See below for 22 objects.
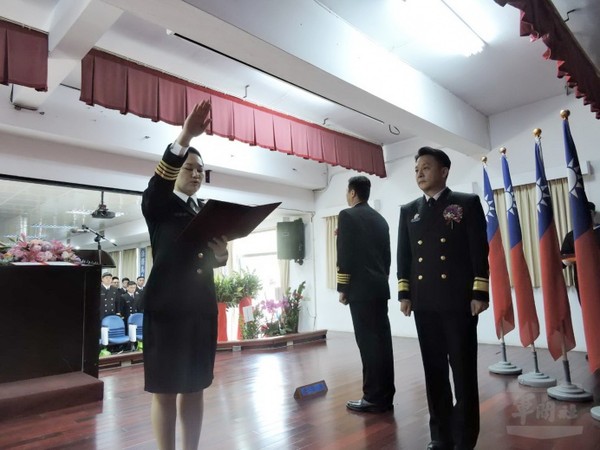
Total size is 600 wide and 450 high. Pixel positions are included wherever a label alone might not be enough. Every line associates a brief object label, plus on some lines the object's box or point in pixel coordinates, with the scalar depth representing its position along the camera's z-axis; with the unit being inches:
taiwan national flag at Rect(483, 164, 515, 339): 135.0
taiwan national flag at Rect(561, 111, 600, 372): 97.2
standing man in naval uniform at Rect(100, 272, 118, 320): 294.4
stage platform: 182.7
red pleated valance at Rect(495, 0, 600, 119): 90.1
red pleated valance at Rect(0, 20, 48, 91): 120.1
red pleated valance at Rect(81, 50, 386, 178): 143.6
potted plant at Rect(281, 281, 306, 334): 261.7
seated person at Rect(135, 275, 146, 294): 356.7
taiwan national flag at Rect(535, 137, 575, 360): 111.2
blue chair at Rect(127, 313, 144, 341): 283.1
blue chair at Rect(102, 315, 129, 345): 259.3
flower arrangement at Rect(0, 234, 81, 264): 125.2
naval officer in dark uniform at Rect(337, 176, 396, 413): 98.0
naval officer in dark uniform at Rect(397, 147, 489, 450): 68.0
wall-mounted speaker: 310.8
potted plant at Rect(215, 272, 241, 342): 238.5
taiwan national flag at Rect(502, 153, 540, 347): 129.5
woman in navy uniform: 52.0
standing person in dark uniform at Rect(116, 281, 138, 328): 308.2
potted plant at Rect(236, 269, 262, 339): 251.6
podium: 115.8
